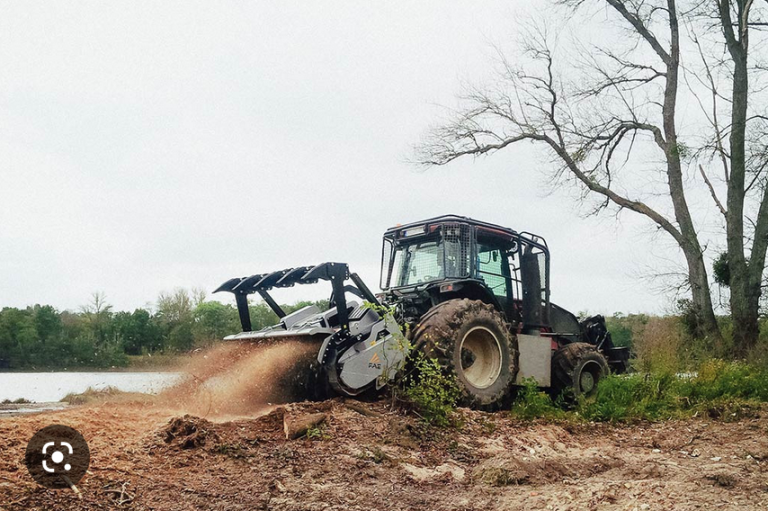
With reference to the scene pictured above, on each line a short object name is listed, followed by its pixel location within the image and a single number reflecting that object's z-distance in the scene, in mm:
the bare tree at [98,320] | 23967
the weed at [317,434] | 6527
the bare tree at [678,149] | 15797
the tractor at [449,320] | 8172
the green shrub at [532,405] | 9039
